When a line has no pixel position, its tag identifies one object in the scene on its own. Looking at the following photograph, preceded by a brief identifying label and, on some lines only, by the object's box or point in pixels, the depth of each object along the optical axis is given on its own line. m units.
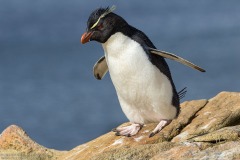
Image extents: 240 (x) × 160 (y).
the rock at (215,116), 15.14
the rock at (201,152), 9.67
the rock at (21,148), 16.92
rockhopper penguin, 13.76
